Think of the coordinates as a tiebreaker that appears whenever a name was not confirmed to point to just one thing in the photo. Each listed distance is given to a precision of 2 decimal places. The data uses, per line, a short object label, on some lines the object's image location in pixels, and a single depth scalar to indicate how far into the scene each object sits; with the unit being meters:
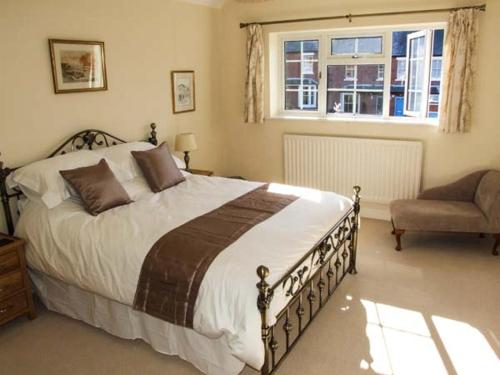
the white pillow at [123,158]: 3.87
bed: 2.40
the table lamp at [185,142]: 4.84
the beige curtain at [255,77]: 5.30
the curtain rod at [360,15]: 4.24
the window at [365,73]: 4.82
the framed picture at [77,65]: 3.70
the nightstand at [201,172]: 5.07
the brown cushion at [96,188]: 3.34
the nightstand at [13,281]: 3.08
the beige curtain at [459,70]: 4.25
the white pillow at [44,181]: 3.32
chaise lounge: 4.08
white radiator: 4.86
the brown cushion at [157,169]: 3.95
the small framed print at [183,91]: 5.04
